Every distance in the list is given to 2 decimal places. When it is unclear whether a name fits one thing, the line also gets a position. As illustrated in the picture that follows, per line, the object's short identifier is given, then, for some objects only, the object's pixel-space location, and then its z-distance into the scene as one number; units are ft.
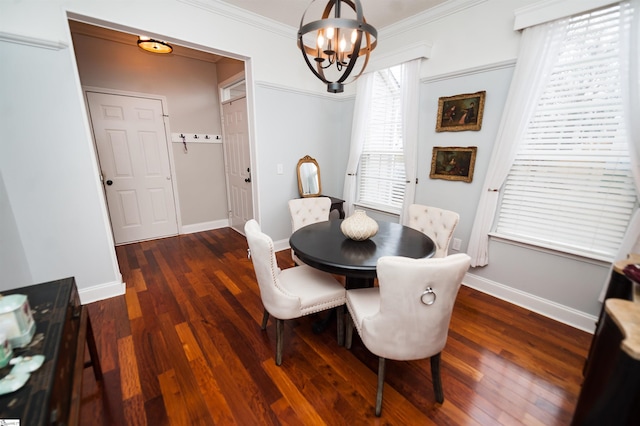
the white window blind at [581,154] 5.81
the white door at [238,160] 12.37
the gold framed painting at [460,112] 7.77
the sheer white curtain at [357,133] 10.73
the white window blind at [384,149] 10.09
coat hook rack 12.87
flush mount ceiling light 9.87
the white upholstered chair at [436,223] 6.88
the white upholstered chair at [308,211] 8.39
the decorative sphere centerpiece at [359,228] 5.78
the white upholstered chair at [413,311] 3.58
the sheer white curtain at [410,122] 9.07
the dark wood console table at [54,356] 2.25
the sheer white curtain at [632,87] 5.33
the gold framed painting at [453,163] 8.15
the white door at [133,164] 11.22
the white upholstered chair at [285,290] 4.91
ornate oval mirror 11.75
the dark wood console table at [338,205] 11.49
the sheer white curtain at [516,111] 6.42
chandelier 4.29
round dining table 4.76
